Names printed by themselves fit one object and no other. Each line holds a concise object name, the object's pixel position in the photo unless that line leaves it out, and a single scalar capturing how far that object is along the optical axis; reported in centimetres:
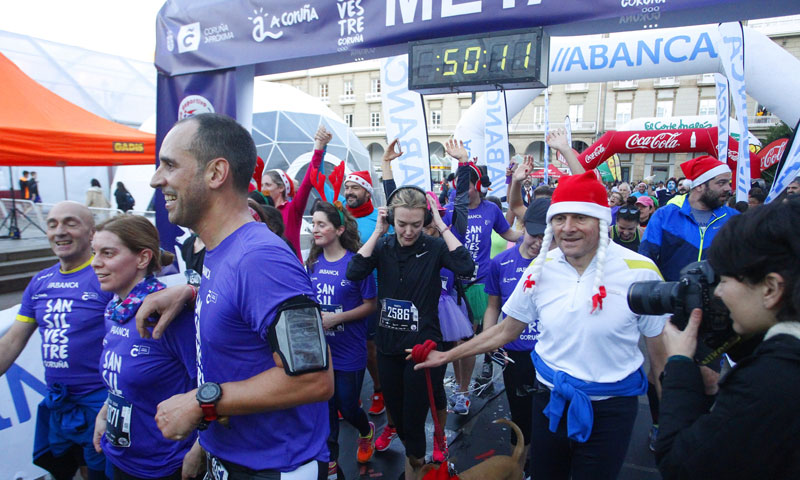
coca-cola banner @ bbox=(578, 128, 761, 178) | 1340
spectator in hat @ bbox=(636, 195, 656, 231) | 725
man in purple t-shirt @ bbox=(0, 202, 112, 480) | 240
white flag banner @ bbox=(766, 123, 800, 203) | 423
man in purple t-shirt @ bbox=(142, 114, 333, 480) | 127
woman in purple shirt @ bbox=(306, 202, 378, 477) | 323
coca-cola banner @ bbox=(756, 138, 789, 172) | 1156
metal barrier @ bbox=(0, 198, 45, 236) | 1132
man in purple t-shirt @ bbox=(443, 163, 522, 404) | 484
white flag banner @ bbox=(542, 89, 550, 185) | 841
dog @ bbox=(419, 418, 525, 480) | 233
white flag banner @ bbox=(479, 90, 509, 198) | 741
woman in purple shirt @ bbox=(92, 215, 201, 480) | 191
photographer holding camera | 103
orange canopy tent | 652
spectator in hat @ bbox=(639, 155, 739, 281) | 375
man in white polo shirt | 199
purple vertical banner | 465
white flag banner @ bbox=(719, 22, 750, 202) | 463
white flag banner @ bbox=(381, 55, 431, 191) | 548
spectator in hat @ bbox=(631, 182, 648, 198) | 1275
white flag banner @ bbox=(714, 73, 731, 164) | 546
